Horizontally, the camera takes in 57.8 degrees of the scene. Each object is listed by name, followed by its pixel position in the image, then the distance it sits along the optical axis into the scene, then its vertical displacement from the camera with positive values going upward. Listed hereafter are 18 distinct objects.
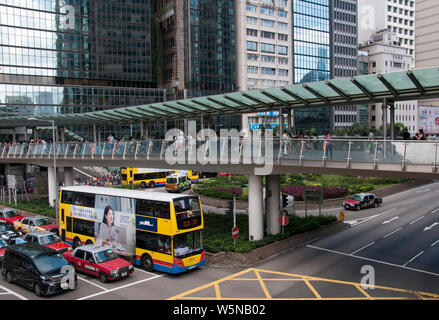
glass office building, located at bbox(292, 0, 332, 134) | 93.25 +21.62
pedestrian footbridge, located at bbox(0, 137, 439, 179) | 15.45 -0.82
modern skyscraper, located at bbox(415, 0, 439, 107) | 76.44 +20.50
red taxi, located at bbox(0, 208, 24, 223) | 30.75 -5.71
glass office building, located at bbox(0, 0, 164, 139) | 70.31 +16.51
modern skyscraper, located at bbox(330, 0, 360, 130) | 101.19 +23.77
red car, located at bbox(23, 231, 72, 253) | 21.56 -5.36
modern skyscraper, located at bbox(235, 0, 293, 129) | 85.19 +20.90
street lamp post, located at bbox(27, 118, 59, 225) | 28.94 -4.41
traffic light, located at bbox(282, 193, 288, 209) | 24.47 -3.73
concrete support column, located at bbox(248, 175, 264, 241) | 22.48 -3.94
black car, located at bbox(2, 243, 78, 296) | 15.66 -5.17
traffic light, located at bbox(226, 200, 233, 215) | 22.91 -3.92
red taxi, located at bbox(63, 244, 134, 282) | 17.61 -5.53
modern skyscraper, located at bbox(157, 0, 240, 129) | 81.12 +19.10
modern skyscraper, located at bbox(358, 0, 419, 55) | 115.62 +35.16
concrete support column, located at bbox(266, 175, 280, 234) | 23.94 -3.86
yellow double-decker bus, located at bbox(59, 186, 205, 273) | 18.14 -4.17
